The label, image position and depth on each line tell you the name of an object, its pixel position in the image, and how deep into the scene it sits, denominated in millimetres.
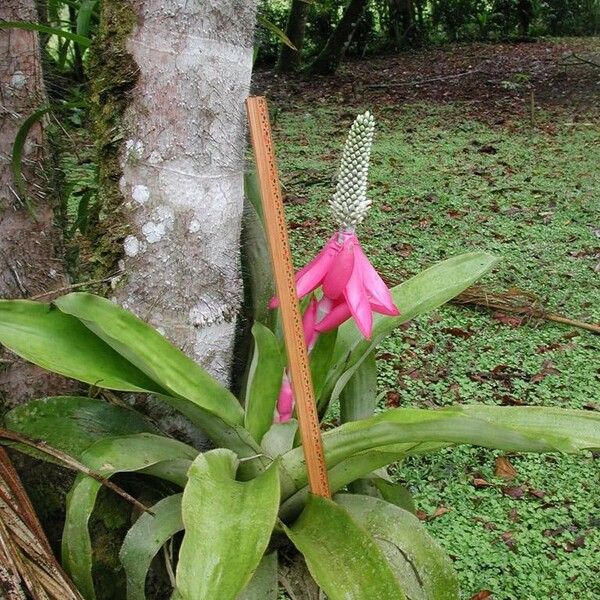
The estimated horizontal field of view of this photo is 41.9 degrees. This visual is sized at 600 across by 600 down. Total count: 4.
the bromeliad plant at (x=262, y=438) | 875
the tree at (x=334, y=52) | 6613
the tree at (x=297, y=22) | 6277
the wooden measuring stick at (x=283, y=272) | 907
